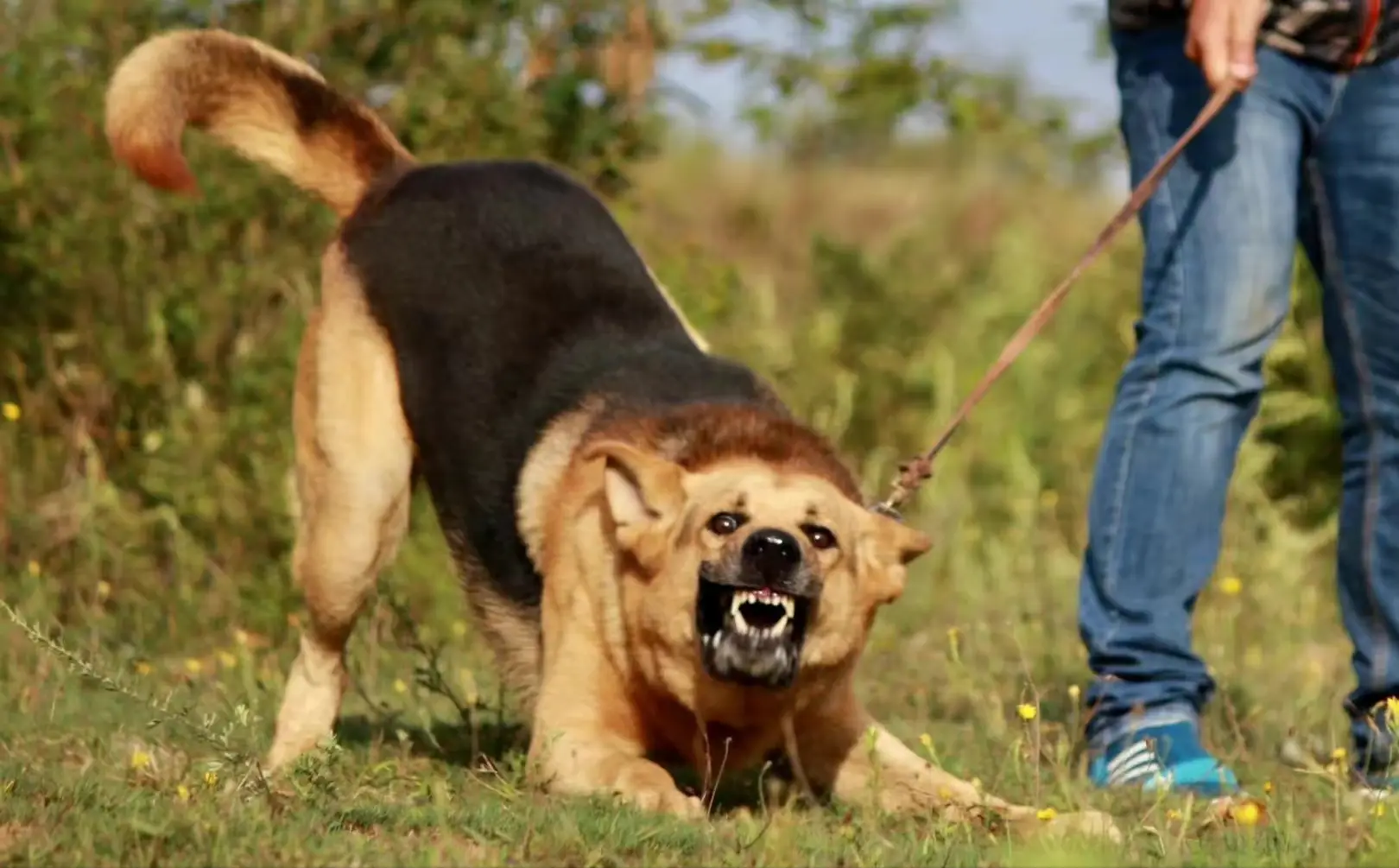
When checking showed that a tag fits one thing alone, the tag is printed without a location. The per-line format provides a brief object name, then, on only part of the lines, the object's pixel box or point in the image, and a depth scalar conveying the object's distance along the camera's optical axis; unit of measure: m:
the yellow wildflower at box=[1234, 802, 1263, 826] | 6.78
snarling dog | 7.93
